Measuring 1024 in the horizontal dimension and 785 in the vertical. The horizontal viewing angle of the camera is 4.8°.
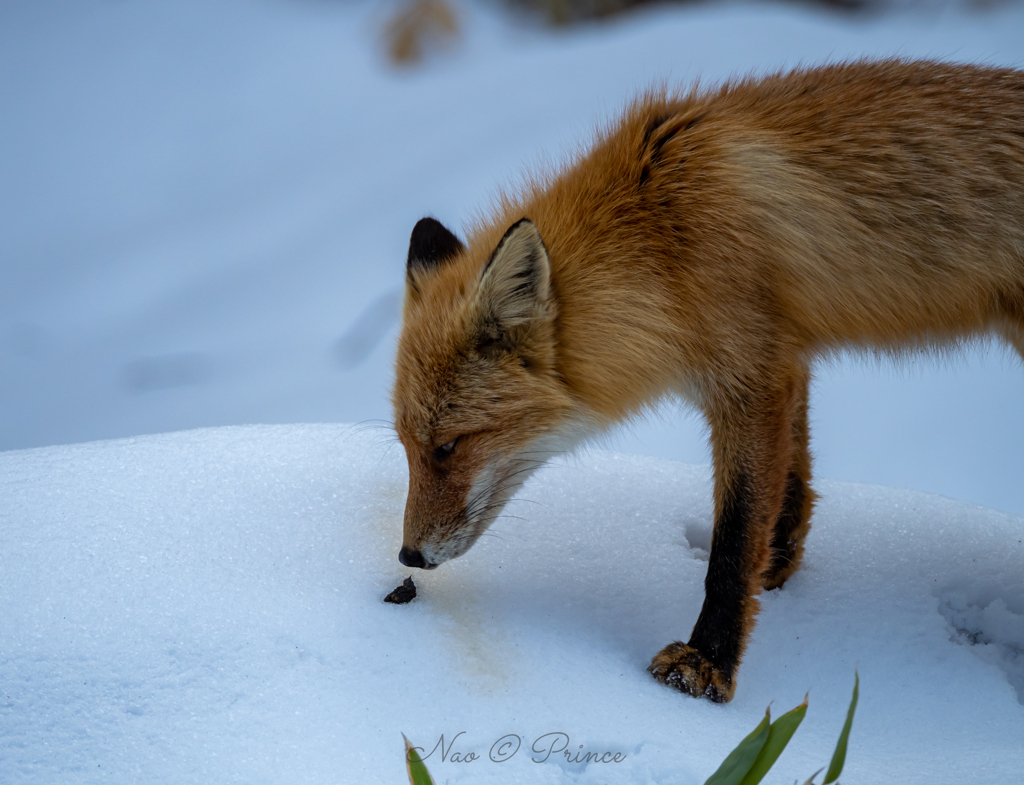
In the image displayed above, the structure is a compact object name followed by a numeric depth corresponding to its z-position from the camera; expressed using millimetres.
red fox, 8529
